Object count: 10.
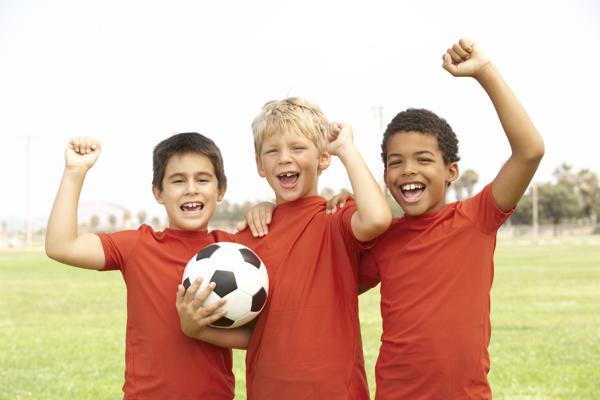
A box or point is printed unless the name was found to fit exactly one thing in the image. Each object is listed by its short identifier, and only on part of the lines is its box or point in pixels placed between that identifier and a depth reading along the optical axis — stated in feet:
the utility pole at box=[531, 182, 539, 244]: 236.28
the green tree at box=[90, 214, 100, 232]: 367.45
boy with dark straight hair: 11.89
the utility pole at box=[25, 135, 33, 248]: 211.20
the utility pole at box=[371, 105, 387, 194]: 179.14
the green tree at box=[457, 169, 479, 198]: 340.00
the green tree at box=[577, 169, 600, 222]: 321.52
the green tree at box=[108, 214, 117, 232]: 398.21
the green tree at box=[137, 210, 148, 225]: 371.43
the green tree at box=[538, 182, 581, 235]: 305.32
